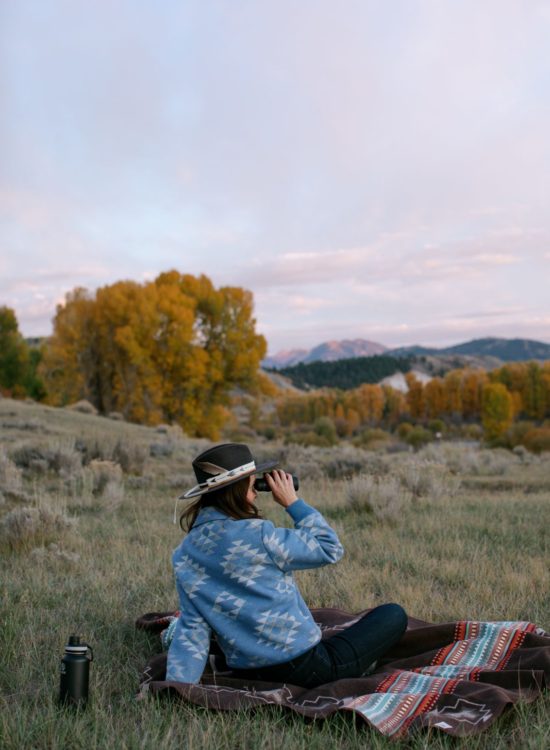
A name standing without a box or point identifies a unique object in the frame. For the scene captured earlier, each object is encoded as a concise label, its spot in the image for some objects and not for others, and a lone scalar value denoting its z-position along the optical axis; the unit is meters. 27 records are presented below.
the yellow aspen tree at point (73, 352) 41.34
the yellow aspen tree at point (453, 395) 110.00
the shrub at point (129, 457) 14.46
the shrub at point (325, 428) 51.76
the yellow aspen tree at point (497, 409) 81.25
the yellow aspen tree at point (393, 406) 125.28
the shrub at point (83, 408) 34.00
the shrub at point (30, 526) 7.09
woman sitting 3.59
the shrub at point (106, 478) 10.18
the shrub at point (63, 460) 12.95
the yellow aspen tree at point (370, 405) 125.56
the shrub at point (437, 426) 86.94
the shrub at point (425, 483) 10.91
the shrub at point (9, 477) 9.93
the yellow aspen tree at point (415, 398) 115.25
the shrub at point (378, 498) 8.66
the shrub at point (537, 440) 34.50
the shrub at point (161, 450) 17.82
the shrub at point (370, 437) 47.55
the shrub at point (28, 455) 13.37
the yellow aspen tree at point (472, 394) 108.69
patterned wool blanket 3.33
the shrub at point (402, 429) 72.07
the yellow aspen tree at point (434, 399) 112.12
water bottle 3.45
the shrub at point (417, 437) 50.57
